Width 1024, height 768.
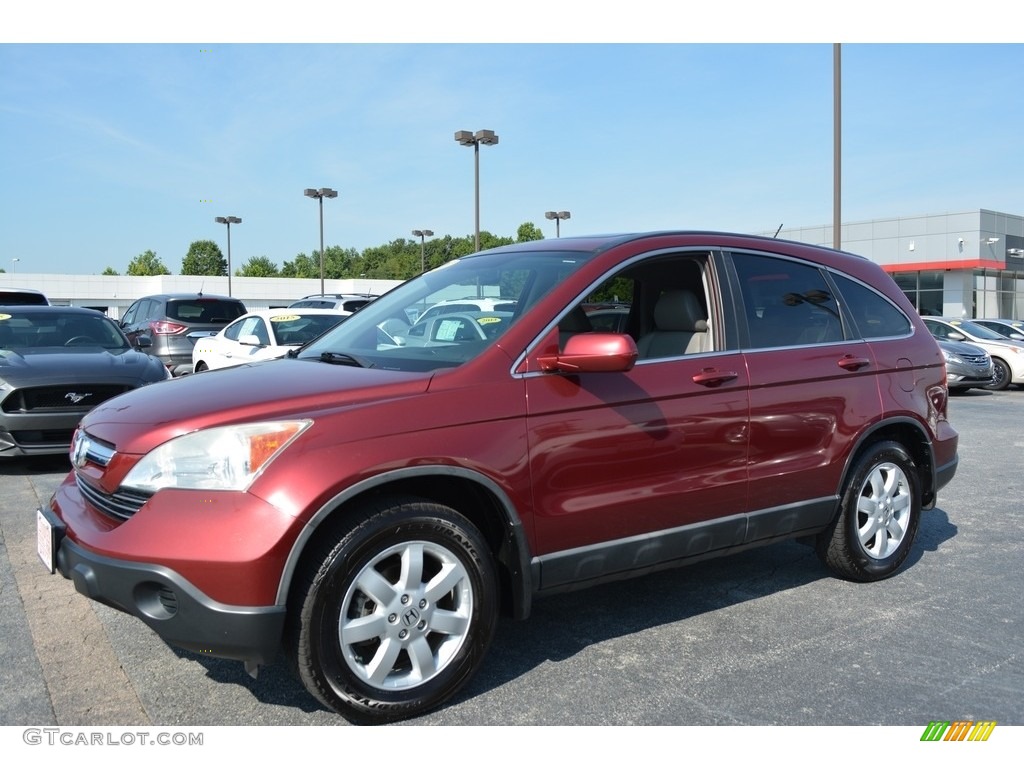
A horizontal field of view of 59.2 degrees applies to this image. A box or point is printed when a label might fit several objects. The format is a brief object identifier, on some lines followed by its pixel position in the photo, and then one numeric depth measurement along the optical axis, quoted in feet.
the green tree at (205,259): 423.64
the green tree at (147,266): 401.49
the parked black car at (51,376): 24.43
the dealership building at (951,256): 125.70
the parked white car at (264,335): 35.99
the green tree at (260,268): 394.69
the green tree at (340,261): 406.64
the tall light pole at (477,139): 91.40
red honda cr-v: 9.86
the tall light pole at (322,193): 136.98
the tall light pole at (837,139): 54.85
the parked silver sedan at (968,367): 53.08
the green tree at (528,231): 370.12
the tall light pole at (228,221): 168.76
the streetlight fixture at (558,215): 153.79
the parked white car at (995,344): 58.03
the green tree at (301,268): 400.53
